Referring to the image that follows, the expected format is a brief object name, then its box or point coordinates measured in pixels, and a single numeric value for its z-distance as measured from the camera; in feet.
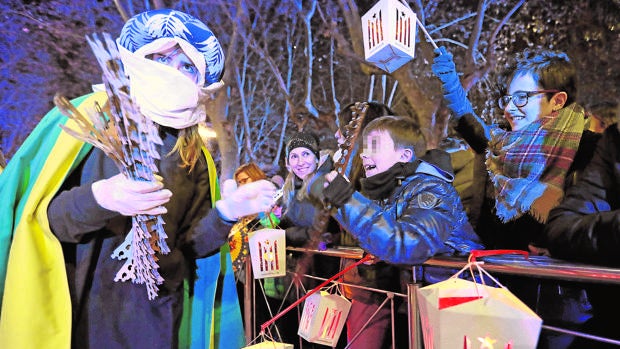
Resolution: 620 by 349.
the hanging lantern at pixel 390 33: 6.58
